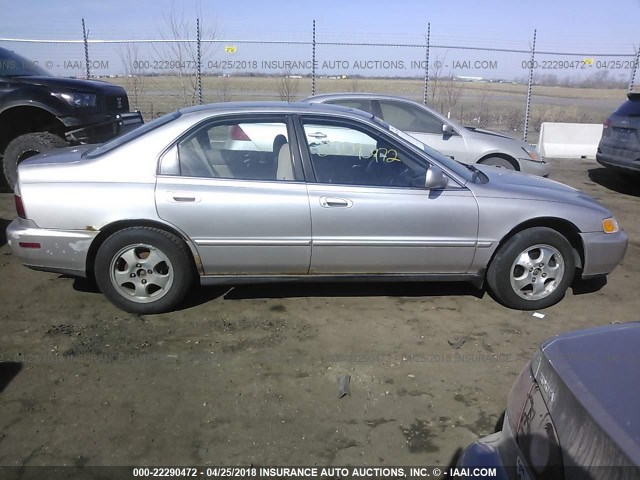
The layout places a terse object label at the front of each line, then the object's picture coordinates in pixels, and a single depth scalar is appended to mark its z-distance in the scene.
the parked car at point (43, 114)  7.50
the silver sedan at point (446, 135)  8.00
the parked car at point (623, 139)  8.91
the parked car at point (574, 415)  1.52
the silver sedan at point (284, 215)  4.09
